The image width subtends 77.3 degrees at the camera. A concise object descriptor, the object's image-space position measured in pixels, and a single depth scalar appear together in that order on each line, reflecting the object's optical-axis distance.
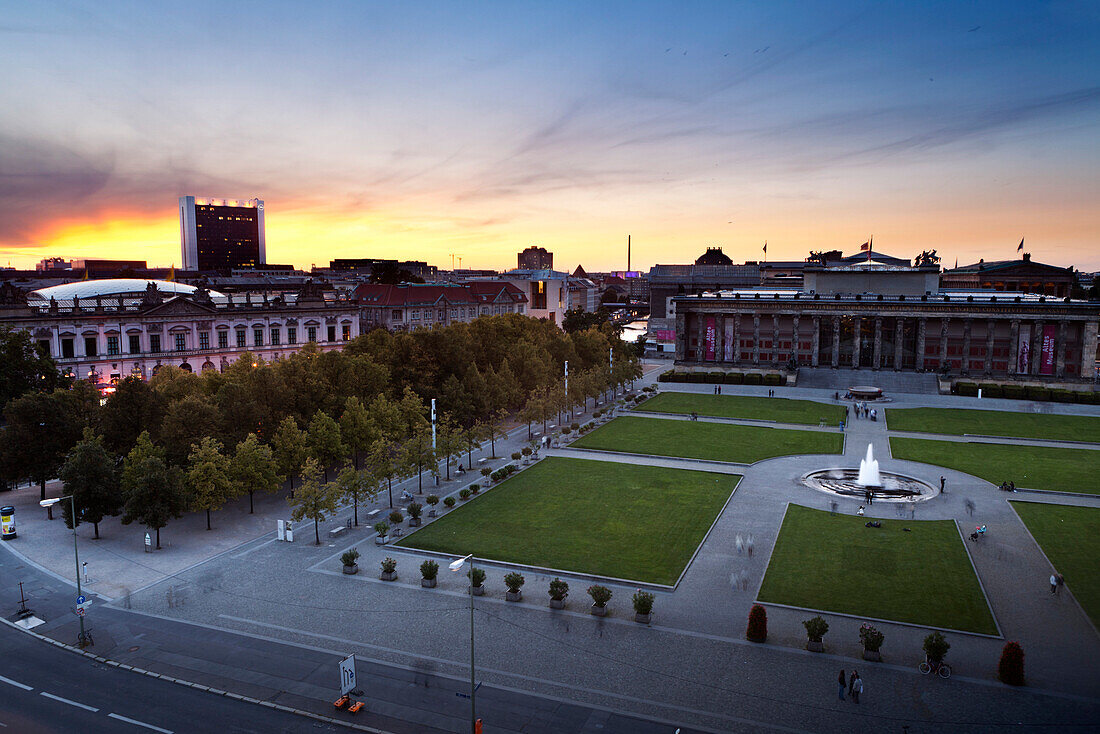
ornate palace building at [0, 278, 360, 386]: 85.75
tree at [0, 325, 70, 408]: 64.94
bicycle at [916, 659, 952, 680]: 27.58
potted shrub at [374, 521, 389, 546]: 42.16
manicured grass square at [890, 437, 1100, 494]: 54.06
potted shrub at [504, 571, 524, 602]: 34.31
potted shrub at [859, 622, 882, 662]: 28.45
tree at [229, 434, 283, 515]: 46.53
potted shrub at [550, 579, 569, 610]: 33.44
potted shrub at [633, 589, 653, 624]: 31.97
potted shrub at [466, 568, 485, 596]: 34.91
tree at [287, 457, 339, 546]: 42.66
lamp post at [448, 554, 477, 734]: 22.56
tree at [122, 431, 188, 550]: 42.38
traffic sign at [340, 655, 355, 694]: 26.20
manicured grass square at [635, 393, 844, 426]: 83.25
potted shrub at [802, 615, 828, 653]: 29.25
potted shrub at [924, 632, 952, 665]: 27.22
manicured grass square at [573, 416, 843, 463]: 65.00
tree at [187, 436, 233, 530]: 44.69
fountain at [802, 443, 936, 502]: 51.50
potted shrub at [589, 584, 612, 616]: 32.62
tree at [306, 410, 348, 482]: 52.25
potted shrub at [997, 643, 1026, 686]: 26.73
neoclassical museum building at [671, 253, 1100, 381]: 103.38
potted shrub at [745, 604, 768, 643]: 30.08
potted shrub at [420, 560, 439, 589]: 36.09
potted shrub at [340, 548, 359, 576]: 38.25
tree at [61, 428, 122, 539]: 43.09
